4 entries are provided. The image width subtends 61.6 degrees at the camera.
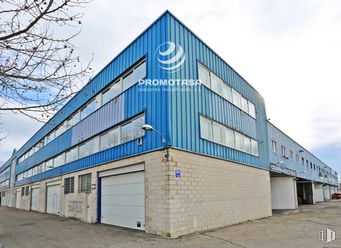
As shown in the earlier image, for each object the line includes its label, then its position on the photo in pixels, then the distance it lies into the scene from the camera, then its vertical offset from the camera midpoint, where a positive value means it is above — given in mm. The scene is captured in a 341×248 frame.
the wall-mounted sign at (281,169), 21856 +488
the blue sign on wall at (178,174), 10842 +89
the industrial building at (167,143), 11219 +1654
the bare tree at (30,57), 5004 +2262
